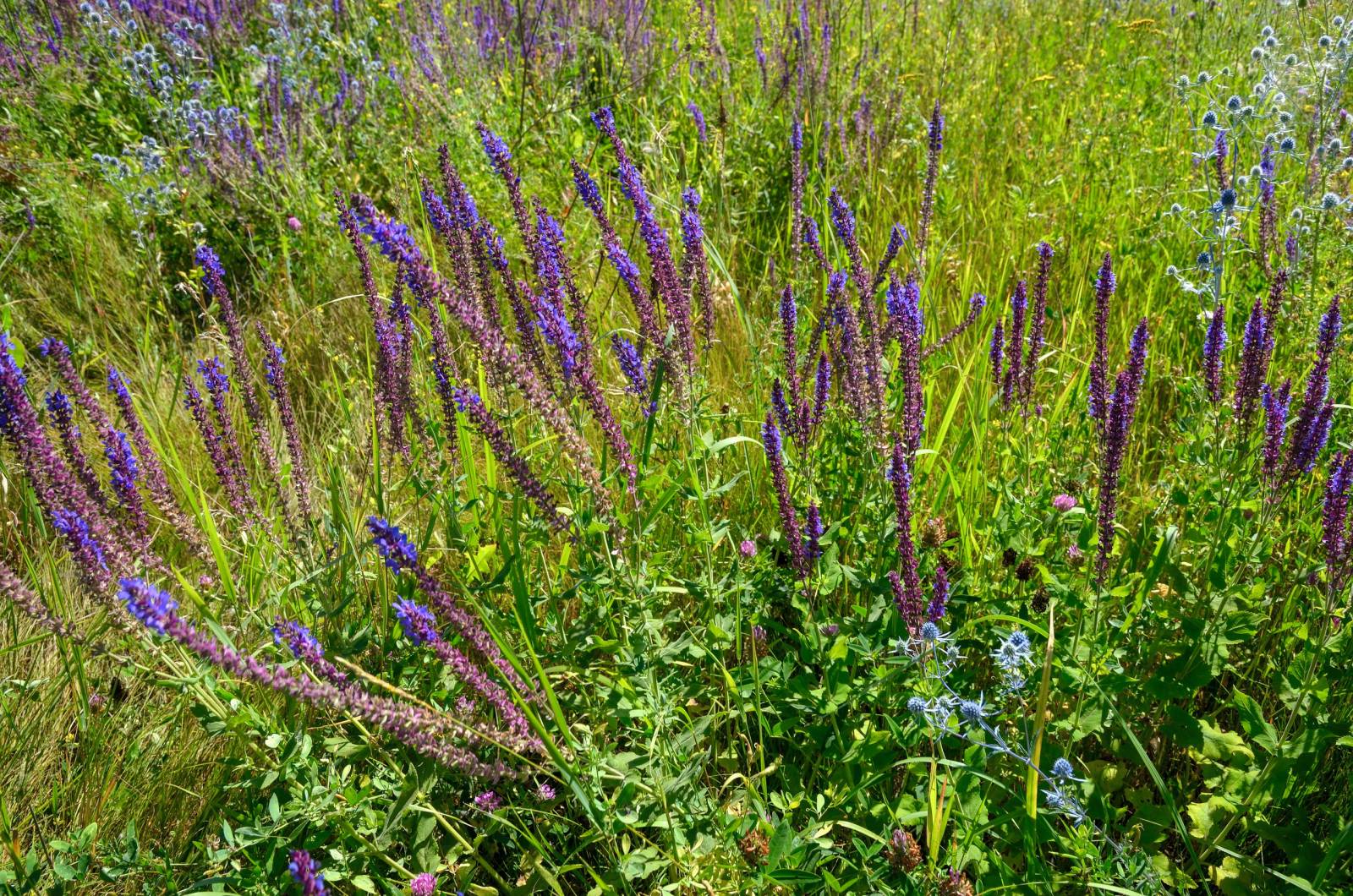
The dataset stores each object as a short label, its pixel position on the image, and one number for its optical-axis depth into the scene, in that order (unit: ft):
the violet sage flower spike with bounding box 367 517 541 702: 2.67
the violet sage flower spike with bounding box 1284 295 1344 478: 3.18
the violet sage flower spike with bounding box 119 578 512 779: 2.52
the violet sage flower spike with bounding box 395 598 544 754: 2.75
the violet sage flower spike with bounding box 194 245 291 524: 3.61
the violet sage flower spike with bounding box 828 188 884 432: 3.38
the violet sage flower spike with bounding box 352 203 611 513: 2.92
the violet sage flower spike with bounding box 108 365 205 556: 3.41
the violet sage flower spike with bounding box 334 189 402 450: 3.38
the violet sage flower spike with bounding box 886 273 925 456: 3.27
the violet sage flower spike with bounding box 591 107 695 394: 3.32
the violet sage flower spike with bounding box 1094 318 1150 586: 3.01
